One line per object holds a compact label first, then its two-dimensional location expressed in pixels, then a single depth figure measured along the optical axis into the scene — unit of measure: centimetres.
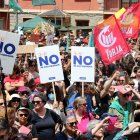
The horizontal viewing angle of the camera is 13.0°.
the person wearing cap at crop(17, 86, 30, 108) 847
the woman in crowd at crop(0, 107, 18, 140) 562
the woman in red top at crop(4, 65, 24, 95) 1003
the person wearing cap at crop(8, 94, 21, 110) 814
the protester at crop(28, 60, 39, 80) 1180
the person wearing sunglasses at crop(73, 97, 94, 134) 764
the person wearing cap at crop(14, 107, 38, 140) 693
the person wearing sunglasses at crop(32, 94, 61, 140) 764
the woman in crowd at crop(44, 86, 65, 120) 860
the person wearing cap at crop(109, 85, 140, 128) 783
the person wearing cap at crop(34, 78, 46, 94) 965
